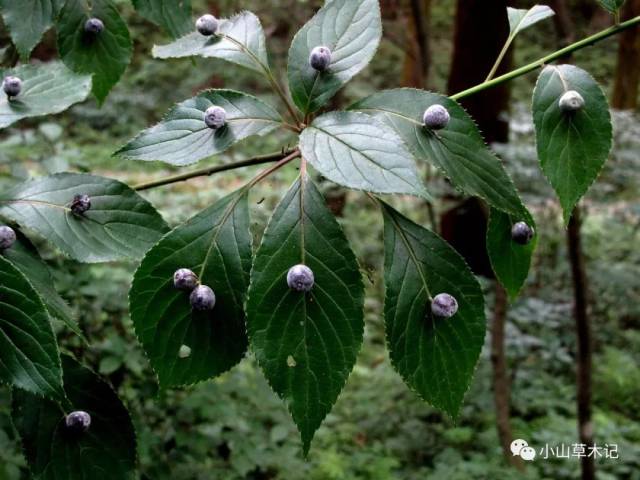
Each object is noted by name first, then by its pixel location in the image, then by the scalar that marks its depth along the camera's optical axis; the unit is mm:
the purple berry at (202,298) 258
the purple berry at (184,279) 259
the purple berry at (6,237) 287
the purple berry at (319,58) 281
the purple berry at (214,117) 274
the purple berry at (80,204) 300
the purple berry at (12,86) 312
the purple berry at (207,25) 313
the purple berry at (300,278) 251
